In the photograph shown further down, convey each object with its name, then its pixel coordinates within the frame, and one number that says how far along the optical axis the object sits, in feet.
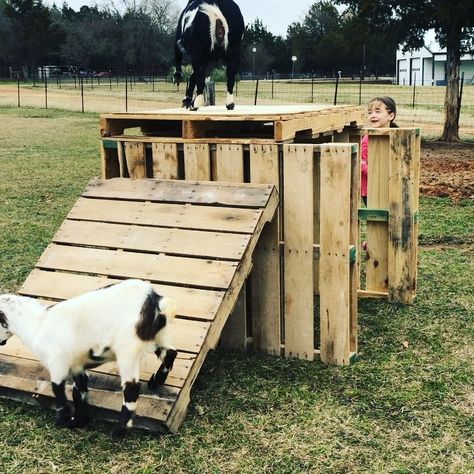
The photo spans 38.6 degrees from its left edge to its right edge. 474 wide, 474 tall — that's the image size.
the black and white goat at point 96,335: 11.25
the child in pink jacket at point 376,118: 19.97
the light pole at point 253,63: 224.74
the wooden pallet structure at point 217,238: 13.46
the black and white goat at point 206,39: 16.65
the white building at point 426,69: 239.71
